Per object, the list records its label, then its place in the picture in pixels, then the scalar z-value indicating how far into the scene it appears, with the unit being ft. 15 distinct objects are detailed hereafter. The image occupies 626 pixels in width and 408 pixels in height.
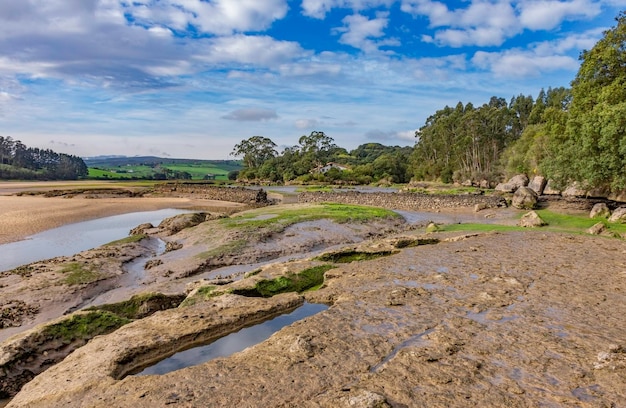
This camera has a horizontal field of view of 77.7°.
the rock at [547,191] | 179.27
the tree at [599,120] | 89.86
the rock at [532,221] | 95.76
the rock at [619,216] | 86.87
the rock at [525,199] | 136.36
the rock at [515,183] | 208.13
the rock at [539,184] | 183.93
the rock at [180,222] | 99.43
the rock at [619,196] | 124.77
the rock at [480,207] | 147.23
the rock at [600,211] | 98.39
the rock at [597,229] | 77.77
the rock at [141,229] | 100.57
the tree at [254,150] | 537.65
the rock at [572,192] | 154.52
